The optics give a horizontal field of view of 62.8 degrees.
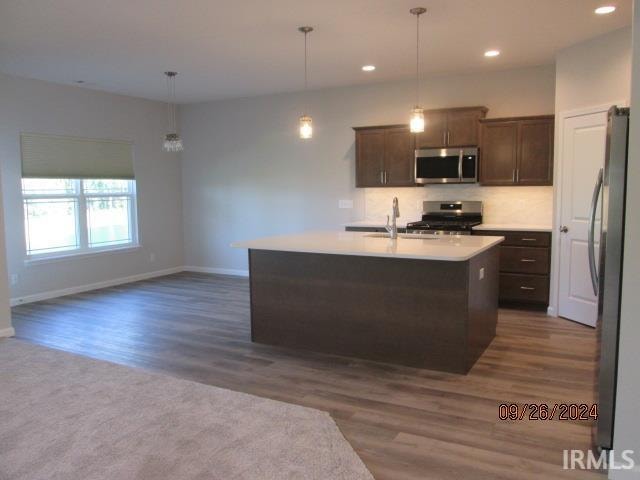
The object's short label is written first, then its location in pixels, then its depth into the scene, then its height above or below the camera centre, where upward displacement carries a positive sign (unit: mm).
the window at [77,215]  6402 -224
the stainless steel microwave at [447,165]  5957 +334
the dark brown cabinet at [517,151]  5645 +468
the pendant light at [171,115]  5555 +1278
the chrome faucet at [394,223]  4391 -237
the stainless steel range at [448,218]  5879 -289
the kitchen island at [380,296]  3705 -774
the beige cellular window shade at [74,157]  6273 +528
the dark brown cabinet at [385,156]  6355 +475
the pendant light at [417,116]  3972 +604
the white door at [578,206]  4875 -130
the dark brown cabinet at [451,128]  5945 +764
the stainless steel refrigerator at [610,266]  2416 -351
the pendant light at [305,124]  4419 +608
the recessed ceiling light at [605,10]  3953 +1393
